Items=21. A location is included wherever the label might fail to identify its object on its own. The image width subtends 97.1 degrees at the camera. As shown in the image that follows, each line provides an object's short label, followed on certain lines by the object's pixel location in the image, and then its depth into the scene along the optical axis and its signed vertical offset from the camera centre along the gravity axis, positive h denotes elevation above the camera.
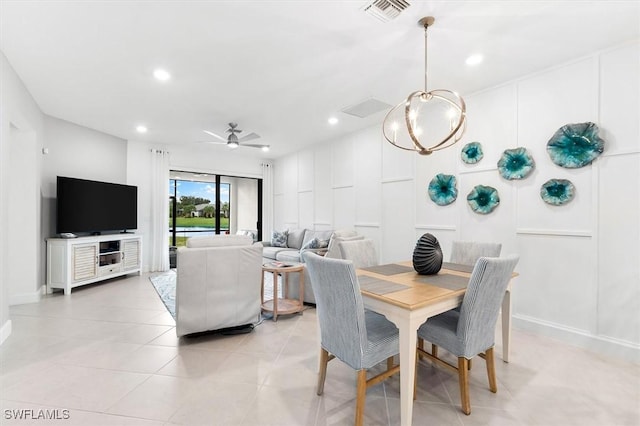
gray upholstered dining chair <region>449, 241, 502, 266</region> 2.61 -0.36
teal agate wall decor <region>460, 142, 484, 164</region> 3.43 +0.75
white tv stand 4.24 -0.79
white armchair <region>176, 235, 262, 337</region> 2.63 -0.69
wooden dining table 1.52 -0.50
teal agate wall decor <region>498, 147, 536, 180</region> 3.02 +0.55
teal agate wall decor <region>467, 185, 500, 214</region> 3.29 +0.17
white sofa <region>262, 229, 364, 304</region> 3.77 -0.73
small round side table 3.32 -1.06
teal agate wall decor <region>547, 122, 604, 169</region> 2.60 +0.66
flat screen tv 4.39 +0.08
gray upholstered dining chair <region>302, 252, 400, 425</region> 1.54 -0.66
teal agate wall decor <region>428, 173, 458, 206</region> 3.68 +0.32
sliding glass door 6.67 +0.17
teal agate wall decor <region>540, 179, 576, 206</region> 2.77 +0.23
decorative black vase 2.18 -0.34
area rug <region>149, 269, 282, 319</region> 3.91 -1.25
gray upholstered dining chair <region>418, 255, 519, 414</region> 1.68 -0.67
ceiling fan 4.56 +1.25
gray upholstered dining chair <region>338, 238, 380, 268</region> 2.80 -0.40
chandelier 3.80 +1.29
